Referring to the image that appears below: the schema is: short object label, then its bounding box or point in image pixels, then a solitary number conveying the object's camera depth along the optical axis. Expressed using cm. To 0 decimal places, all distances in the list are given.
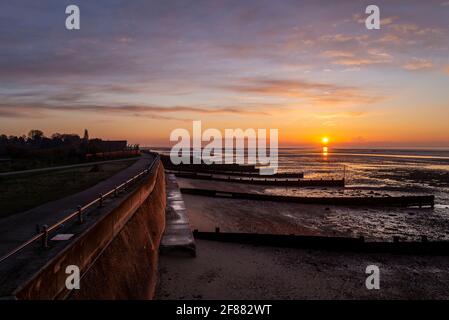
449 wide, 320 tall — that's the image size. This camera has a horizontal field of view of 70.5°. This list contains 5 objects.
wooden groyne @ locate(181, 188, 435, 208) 3409
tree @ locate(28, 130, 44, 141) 12686
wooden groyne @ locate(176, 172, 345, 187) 5040
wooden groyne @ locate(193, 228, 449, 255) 1864
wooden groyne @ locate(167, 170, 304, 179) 6132
